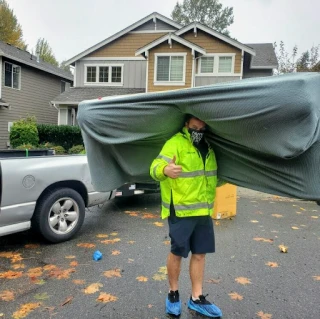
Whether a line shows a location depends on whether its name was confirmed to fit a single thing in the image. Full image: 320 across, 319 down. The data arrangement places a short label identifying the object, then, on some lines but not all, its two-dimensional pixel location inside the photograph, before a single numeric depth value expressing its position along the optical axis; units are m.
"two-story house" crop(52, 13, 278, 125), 18.42
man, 2.65
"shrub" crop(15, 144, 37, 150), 15.59
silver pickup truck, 4.00
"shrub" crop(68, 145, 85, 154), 16.54
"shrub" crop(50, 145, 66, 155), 16.68
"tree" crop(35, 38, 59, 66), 49.00
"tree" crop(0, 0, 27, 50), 38.12
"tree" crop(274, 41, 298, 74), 19.52
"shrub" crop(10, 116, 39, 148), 17.05
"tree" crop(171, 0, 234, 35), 43.00
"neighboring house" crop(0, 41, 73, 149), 19.11
